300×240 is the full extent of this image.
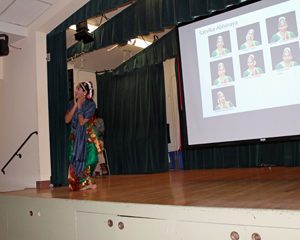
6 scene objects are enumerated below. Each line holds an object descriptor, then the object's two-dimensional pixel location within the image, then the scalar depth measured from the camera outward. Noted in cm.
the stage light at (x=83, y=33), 425
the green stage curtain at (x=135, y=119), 647
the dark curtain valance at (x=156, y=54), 575
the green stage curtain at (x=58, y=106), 405
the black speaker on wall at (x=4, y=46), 400
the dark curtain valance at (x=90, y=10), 353
